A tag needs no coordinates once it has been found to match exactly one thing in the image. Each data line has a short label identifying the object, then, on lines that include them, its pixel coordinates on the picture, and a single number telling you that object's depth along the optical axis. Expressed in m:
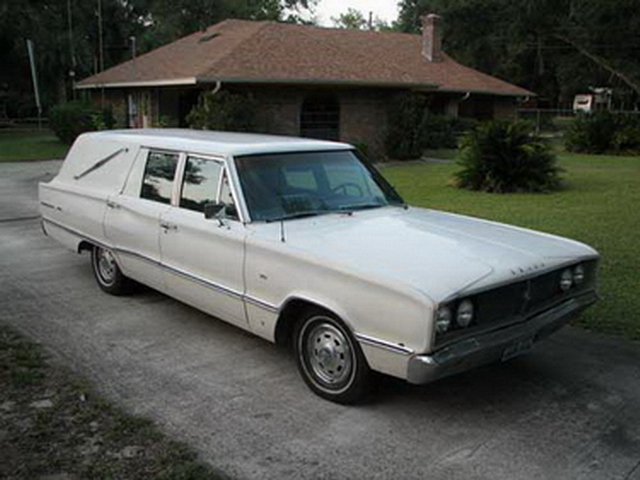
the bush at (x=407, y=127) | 22.44
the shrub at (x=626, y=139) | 24.81
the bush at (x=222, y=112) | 18.84
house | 20.30
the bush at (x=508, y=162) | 15.19
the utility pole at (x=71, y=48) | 39.09
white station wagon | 3.86
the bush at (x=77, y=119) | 25.92
